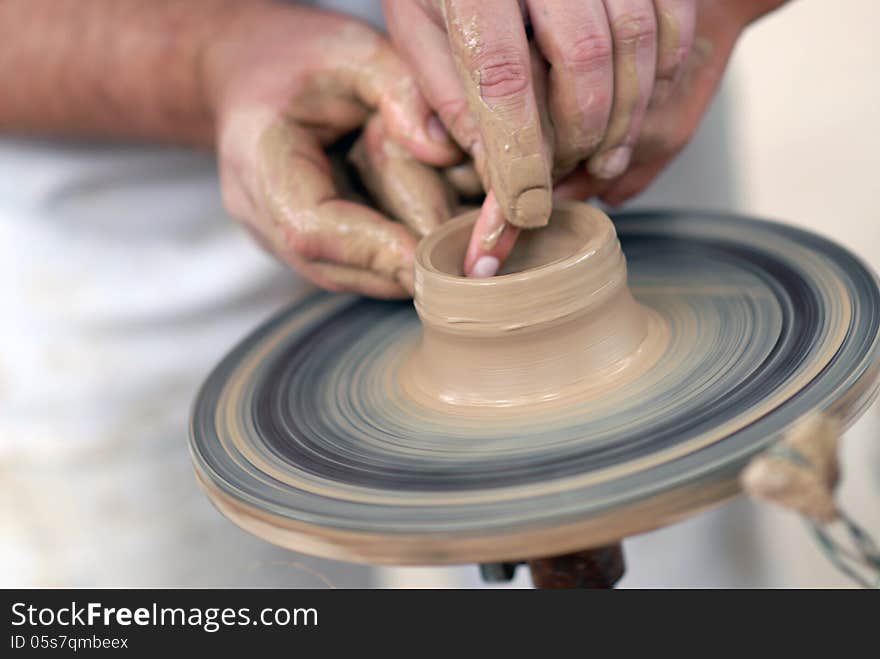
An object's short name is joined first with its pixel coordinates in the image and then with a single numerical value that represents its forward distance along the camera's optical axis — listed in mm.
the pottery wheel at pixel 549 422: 769
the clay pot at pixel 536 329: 834
